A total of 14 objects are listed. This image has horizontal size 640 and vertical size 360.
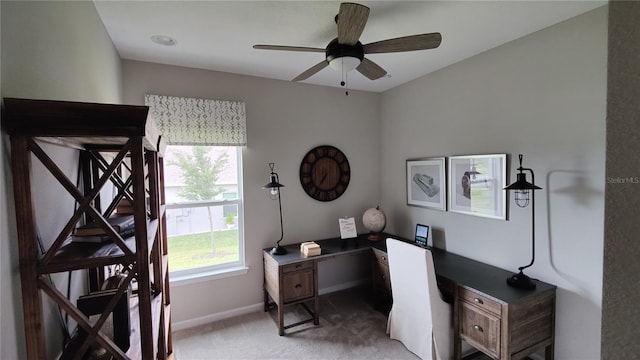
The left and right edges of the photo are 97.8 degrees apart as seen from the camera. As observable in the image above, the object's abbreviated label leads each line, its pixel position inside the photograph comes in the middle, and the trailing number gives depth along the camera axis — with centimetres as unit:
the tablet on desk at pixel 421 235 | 310
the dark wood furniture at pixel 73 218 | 79
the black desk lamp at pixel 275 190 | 288
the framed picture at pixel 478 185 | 245
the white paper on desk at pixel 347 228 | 337
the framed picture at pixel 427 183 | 303
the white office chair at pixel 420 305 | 217
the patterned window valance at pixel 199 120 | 267
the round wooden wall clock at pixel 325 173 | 343
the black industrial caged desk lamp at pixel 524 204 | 204
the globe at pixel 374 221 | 344
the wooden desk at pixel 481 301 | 191
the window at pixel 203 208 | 287
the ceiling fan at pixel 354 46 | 154
